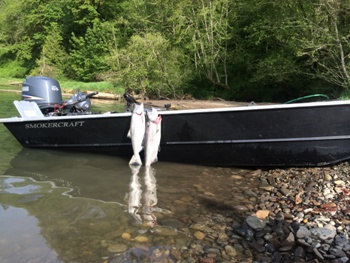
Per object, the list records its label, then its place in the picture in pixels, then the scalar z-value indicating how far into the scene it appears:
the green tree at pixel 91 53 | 32.91
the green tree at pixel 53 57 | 36.62
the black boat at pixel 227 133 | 5.49
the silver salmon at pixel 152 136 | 6.01
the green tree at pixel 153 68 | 20.42
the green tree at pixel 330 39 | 12.22
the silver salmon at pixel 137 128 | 6.07
